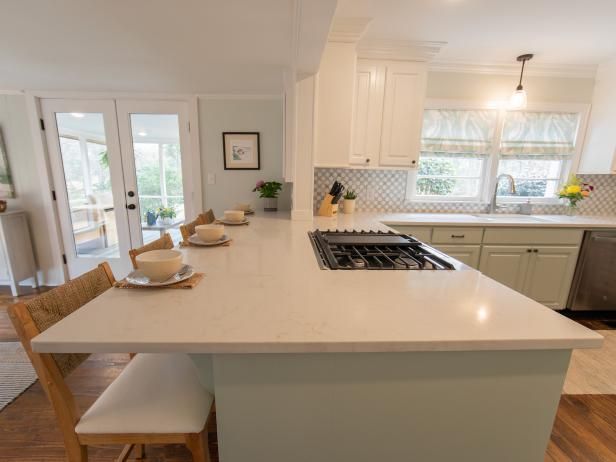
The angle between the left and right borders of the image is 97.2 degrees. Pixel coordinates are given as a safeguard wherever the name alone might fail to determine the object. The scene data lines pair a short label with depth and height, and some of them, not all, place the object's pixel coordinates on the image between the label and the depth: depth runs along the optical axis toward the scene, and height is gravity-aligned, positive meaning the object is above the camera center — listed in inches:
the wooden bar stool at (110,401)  28.1 -27.3
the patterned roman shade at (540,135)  113.1 +21.0
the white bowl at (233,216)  78.3 -11.2
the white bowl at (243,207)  103.0 -11.5
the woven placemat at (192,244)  54.4 -13.8
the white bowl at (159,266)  34.1 -11.6
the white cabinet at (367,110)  85.1 +23.4
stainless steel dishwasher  97.1 -31.3
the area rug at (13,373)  65.4 -53.0
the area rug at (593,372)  68.6 -50.0
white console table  109.5 -33.2
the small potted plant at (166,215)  126.3 -18.8
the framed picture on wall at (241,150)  121.2 +11.5
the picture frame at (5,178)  114.6 -3.7
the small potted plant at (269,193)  113.2 -6.4
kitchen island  24.0 -17.7
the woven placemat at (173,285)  34.0 -13.8
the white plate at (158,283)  34.1 -13.5
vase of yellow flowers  108.3 -1.9
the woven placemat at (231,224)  78.0 -13.4
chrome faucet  110.1 -1.1
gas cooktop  43.8 -13.1
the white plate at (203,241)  54.0 -13.1
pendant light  96.7 +30.9
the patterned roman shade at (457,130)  112.2 +21.6
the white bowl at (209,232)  54.1 -11.3
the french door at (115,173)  116.3 -0.3
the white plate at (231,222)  78.0 -13.0
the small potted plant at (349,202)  106.7 -8.6
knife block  95.8 -9.9
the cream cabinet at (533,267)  98.4 -29.5
